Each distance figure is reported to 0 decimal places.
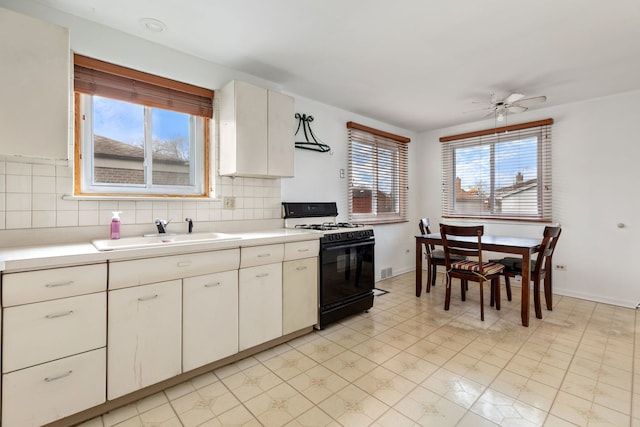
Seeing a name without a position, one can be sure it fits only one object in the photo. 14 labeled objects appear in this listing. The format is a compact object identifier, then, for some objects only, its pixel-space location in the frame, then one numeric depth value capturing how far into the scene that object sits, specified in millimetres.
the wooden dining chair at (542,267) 2842
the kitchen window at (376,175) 4016
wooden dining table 2777
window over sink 2068
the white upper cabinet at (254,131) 2479
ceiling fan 2923
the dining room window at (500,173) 3875
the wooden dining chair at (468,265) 2934
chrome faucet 2213
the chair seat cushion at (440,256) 3731
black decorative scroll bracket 3334
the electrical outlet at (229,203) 2656
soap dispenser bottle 2018
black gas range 2670
